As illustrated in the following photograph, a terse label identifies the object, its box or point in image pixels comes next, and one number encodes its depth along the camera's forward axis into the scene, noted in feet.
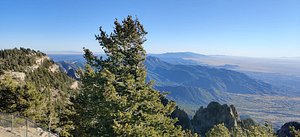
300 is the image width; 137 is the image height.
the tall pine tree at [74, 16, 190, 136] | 52.78
